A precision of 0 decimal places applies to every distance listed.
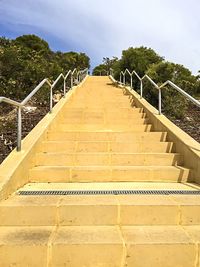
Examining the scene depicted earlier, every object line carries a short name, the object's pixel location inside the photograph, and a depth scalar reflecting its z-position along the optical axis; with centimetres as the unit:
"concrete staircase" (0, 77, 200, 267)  160
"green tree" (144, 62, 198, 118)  637
